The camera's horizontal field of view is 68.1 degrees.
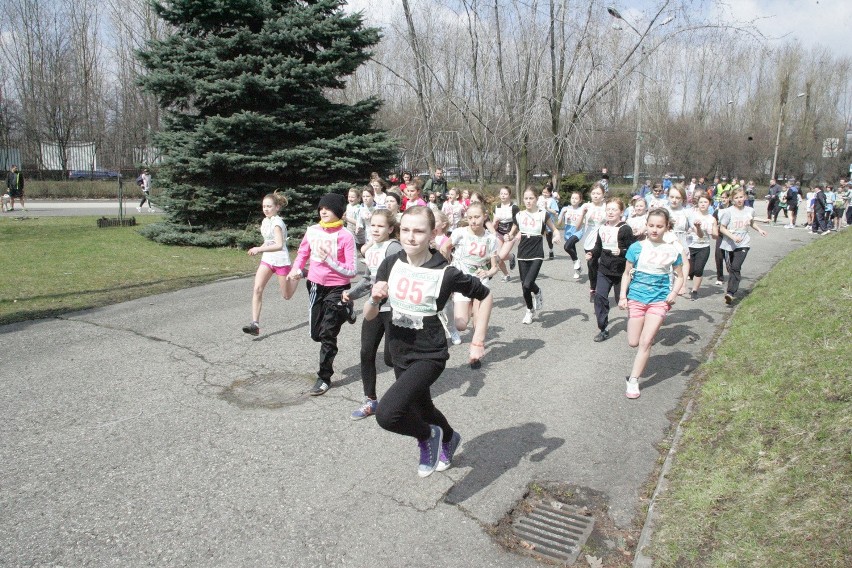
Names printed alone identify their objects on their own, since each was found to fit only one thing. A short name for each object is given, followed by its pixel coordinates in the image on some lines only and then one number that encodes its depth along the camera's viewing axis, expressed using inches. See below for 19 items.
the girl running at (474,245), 291.4
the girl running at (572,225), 452.7
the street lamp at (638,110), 812.0
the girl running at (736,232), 409.7
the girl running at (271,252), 297.3
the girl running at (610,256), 313.4
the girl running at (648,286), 238.8
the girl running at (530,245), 347.6
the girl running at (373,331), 208.1
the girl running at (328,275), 235.5
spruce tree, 595.5
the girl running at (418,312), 159.2
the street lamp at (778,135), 1996.7
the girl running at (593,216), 406.8
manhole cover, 224.8
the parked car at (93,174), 1620.4
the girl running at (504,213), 377.2
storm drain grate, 141.5
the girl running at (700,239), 420.8
